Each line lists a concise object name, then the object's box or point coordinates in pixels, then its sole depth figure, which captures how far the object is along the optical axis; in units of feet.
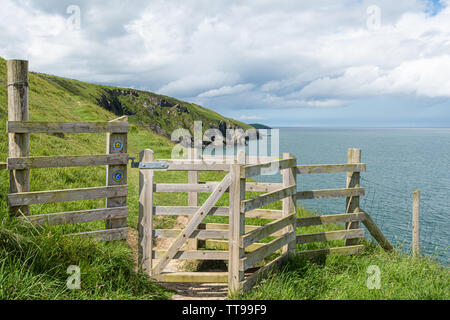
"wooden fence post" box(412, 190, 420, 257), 26.81
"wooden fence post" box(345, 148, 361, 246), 25.76
